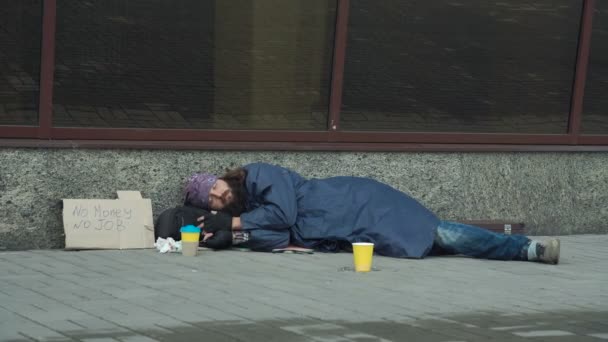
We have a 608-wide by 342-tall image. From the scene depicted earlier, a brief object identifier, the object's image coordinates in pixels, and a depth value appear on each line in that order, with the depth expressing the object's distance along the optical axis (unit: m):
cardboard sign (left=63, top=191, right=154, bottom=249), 8.02
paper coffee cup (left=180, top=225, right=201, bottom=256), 7.79
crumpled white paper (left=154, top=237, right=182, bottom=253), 8.01
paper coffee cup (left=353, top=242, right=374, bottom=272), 7.38
